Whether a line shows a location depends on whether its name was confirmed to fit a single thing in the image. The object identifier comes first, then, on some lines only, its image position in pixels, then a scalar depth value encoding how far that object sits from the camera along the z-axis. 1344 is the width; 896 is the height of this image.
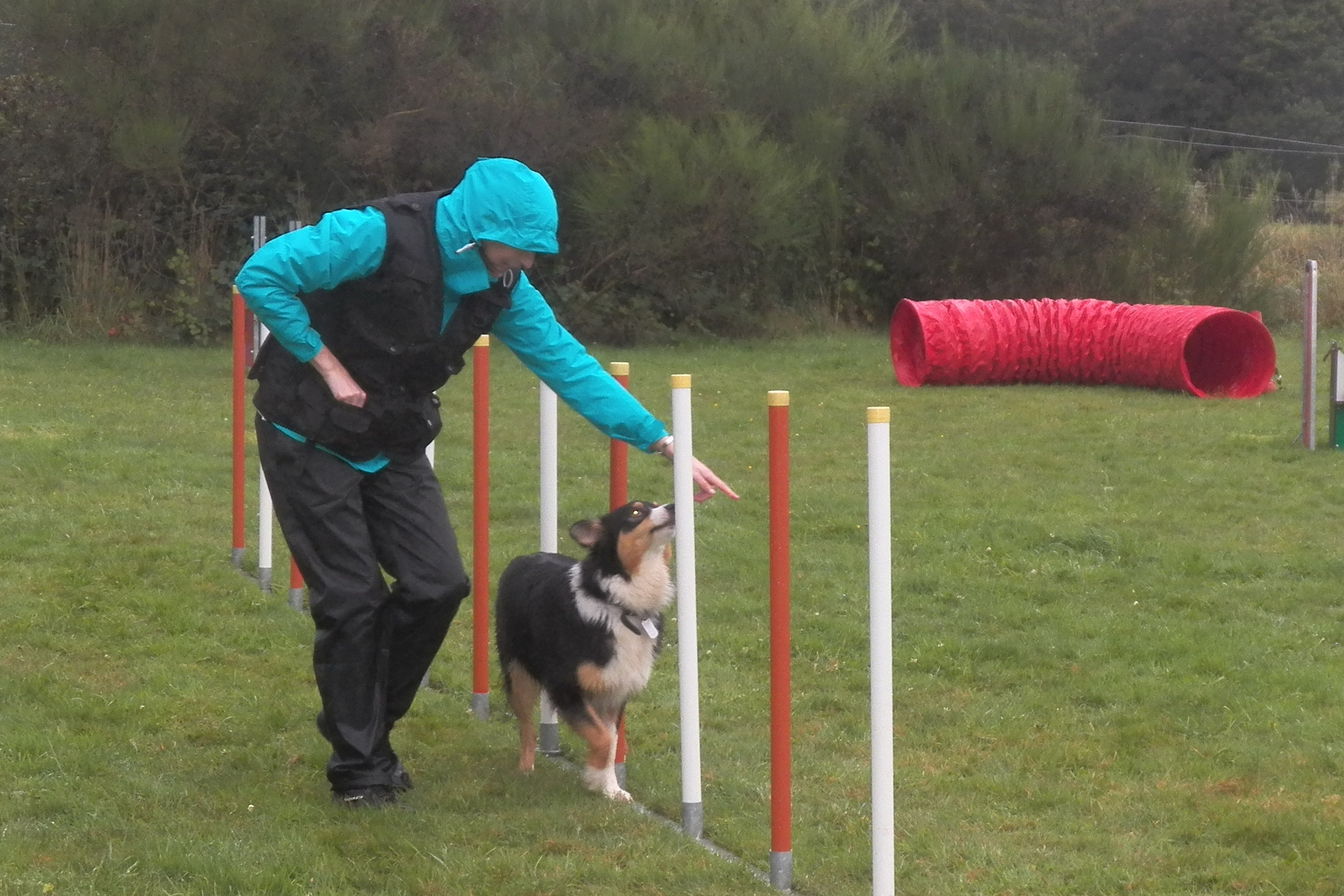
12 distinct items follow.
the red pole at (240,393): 14.90
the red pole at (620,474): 10.20
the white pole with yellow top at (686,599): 8.66
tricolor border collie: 9.52
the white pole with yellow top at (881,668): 7.39
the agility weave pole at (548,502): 10.62
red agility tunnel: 29.41
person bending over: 8.54
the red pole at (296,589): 14.23
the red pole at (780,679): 8.17
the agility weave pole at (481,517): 11.41
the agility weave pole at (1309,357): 22.70
